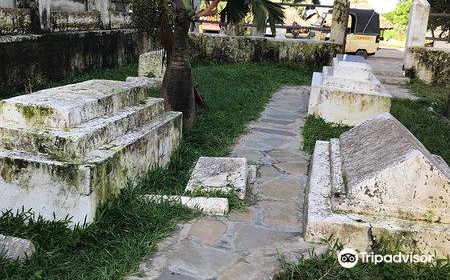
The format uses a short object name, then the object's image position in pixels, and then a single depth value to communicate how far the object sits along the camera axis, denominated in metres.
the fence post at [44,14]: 8.87
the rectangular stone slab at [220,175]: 4.03
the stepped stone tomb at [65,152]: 3.26
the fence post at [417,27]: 12.95
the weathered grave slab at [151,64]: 10.12
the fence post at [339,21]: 12.59
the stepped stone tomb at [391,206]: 3.04
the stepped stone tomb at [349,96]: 7.13
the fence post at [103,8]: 11.61
